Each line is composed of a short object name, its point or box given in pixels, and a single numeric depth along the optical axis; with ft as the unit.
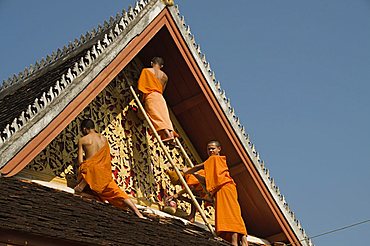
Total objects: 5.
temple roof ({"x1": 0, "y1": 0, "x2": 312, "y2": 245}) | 33.24
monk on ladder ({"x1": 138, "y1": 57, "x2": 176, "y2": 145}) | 40.92
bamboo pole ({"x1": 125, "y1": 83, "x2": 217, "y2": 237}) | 39.32
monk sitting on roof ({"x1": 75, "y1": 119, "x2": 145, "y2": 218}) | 35.46
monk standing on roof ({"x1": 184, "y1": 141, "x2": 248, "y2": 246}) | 38.89
